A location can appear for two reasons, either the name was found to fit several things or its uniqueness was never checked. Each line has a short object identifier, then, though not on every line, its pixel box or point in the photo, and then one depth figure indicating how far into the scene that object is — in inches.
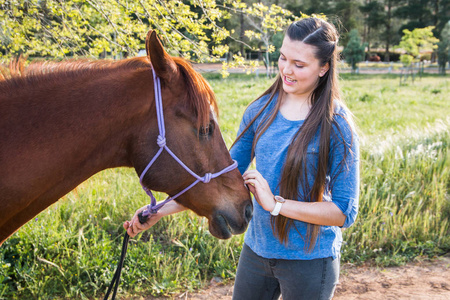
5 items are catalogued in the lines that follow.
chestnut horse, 65.6
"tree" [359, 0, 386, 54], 1904.5
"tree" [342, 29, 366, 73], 1393.9
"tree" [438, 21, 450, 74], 1342.3
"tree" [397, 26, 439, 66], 1169.4
